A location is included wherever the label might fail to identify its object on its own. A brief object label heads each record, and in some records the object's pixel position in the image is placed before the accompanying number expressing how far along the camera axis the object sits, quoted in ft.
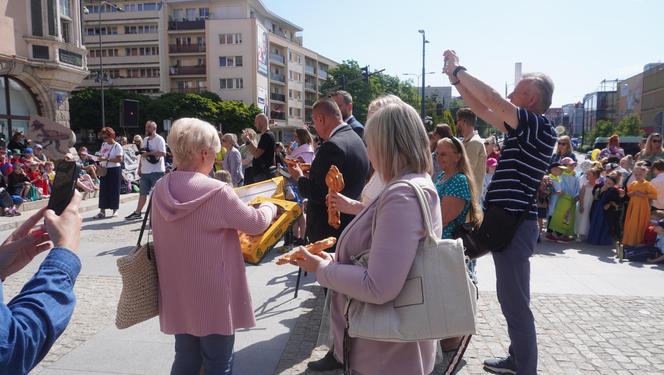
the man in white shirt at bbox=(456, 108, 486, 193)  16.84
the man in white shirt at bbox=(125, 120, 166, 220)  32.55
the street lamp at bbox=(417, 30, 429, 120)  114.63
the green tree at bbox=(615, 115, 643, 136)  225.35
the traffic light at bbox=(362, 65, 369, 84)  79.71
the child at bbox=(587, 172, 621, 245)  28.45
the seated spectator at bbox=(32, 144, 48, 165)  48.96
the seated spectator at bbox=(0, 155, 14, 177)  38.26
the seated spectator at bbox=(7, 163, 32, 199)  38.01
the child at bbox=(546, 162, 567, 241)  30.60
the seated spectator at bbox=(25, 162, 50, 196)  42.45
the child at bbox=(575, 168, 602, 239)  29.99
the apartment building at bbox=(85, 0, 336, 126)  210.59
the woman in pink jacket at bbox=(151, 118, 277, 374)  8.13
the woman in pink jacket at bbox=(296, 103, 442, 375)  5.86
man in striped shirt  9.41
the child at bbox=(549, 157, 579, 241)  30.17
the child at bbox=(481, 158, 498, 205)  31.68
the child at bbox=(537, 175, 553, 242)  29.86
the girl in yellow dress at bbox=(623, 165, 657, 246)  26.20
